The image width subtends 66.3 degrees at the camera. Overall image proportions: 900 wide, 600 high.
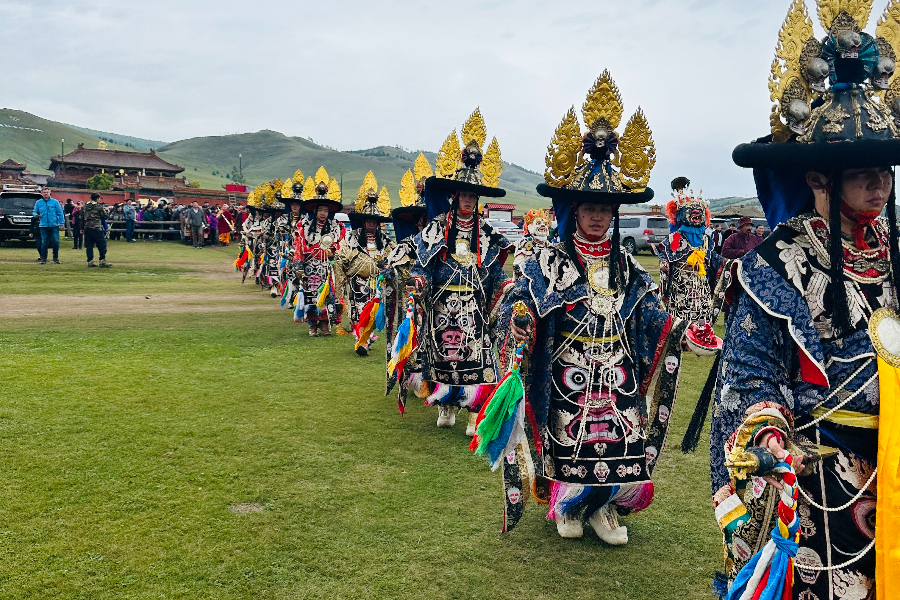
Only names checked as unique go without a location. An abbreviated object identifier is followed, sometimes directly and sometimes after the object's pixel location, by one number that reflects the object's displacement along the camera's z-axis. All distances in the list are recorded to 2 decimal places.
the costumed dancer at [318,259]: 11.25
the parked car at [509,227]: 31.93
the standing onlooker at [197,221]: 31.64
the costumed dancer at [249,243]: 19.17
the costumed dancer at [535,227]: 7.51
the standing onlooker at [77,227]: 26.42
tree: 61.31
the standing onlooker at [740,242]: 11.35
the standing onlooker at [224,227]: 33.97
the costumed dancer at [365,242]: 10.16
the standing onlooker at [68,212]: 31.35
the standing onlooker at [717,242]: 11.68
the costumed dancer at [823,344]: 2.13
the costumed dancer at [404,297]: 6.43
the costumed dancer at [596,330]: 3.95
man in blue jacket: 19.14
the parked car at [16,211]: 25.11
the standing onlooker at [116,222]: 32.38
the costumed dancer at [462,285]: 6.27
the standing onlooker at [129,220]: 31.19
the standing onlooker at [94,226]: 19.17
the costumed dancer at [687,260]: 10.77
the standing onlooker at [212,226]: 33.51
